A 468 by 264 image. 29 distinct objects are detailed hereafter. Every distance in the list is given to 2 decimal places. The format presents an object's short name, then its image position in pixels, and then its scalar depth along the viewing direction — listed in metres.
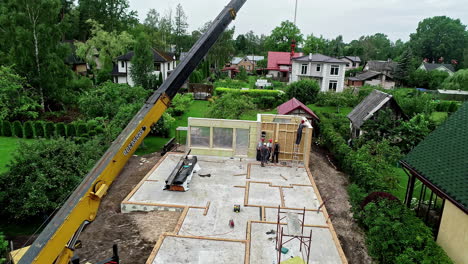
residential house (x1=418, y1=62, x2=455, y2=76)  70.62
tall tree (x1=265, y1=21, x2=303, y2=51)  85.62
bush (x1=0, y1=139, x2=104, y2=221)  12.38
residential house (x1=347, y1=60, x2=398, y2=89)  61.90
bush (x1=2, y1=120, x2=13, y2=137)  24.31
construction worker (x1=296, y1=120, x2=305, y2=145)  18.36
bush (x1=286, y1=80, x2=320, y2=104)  41.38
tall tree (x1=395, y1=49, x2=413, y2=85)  61.31
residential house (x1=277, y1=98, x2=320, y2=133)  25.19
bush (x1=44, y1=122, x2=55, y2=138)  23.67
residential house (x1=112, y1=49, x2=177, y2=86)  44.69
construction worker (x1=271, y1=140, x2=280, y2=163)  19.08
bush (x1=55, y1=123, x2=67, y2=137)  23.25
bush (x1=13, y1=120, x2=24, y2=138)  24.12
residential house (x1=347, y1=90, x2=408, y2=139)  22.94
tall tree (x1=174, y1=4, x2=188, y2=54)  72.06
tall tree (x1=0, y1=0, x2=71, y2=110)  26.11
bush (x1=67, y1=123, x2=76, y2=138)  23.16
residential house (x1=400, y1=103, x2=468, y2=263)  9.49
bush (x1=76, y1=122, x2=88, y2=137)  22.95
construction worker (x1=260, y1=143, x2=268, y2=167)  18.61
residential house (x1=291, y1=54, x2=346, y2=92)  48.66
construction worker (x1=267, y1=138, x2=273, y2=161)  19.08
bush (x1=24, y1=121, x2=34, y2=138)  23.89
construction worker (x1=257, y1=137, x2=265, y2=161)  19.02
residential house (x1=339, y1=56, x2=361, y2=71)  82.69
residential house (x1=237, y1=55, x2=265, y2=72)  81.69
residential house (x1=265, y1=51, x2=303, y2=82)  63.59
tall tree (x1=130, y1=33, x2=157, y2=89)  34.75
